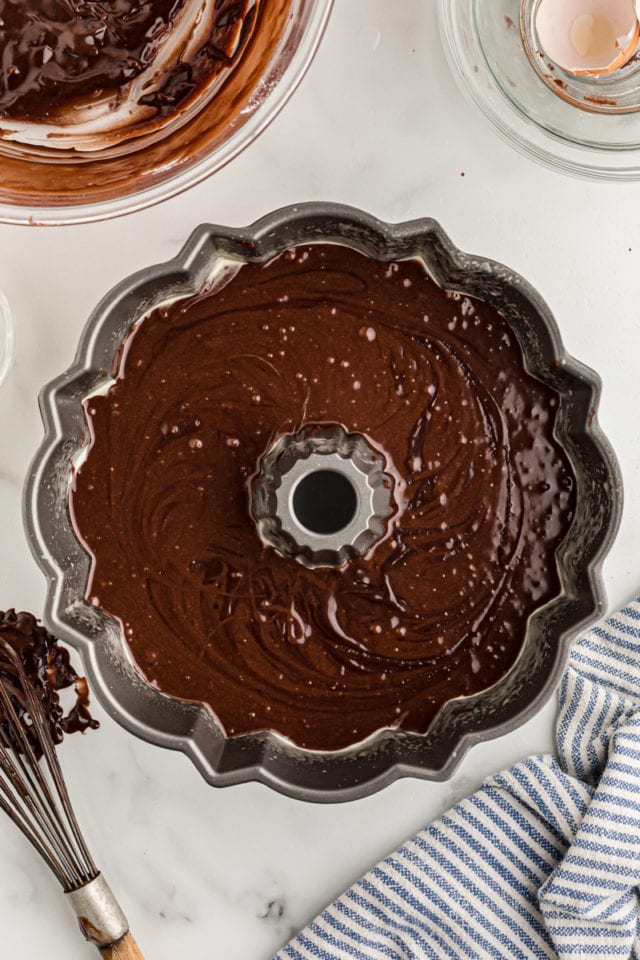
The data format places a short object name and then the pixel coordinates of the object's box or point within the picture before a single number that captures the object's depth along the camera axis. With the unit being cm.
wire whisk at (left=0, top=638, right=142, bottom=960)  121
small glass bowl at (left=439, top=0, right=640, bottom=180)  120
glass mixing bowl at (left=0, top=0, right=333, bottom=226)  117
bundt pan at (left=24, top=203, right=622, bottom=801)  108
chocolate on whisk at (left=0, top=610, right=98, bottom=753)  121
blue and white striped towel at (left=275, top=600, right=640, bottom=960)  124
